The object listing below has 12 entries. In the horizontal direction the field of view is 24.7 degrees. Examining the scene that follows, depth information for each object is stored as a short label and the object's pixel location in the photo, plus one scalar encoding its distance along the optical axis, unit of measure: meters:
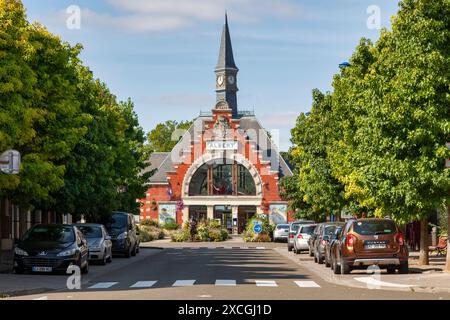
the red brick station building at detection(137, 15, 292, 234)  104.12
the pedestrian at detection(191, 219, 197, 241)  77.06
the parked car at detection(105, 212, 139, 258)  46.06
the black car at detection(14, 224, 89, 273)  30.22
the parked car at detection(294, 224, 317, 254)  49.69
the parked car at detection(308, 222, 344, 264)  37.91
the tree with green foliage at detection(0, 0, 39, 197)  32.28
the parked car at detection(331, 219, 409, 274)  29.30
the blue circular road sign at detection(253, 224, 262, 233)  76.44
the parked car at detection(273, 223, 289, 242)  73.00
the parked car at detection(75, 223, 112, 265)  38.47
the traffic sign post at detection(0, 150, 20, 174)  27.16
